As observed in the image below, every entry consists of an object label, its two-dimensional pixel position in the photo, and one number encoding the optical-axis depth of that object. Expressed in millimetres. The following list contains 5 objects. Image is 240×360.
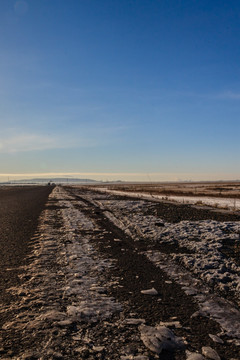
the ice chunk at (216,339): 3090
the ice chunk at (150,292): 4531
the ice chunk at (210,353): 2787
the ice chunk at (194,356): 2770
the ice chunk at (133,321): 3475
